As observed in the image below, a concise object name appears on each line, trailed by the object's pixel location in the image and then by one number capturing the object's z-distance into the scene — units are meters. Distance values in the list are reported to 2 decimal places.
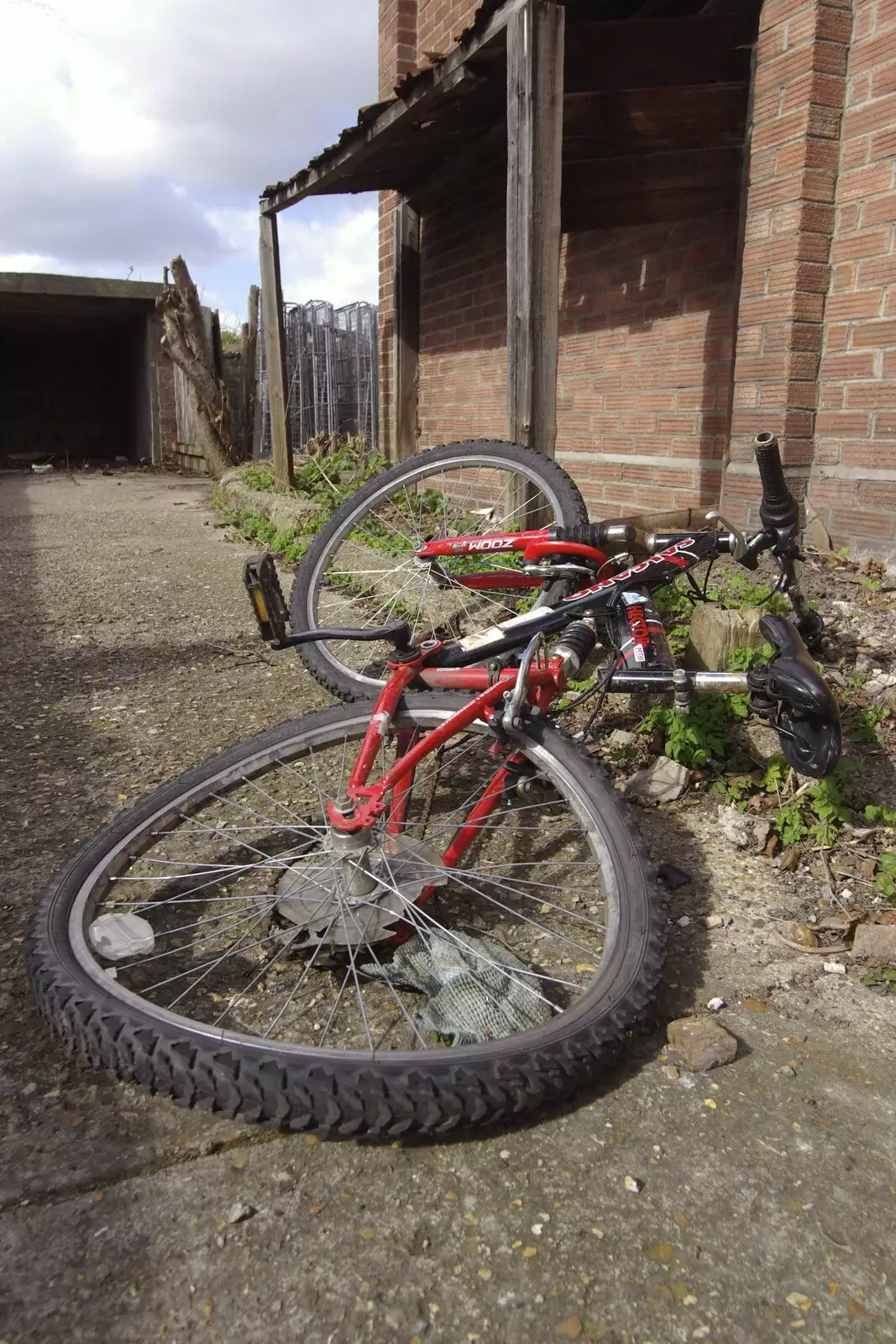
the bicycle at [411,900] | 1.50
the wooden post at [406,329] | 7.97
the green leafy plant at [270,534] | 6.16
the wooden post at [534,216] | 3.95
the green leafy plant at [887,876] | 2.24
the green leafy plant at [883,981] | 1.99
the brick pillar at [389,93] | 7.98
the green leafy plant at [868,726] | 2.74
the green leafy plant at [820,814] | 2.51
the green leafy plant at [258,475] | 8.91
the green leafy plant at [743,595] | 3.09
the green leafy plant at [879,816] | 2.49
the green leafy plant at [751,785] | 2.67
